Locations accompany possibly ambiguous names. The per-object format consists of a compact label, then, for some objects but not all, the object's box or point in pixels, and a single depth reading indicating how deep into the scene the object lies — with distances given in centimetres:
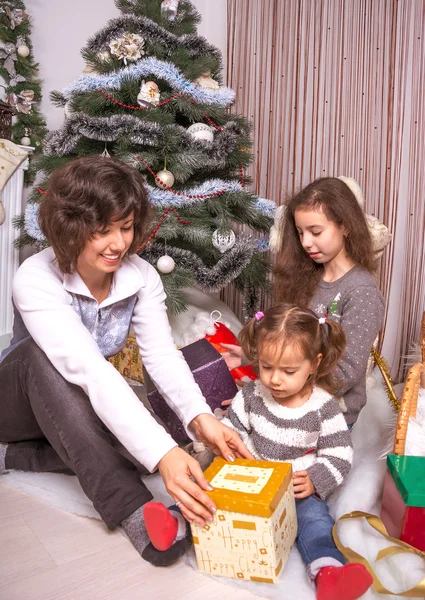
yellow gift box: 92
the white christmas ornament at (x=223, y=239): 200
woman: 104
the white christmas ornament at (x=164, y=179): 196
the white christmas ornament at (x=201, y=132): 201
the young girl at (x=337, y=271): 141
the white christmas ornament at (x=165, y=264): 191
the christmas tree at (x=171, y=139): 194
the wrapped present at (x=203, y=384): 152
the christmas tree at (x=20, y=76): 252
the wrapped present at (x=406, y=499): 102
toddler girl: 115
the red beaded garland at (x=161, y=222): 193
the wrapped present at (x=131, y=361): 207
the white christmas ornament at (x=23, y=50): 255
